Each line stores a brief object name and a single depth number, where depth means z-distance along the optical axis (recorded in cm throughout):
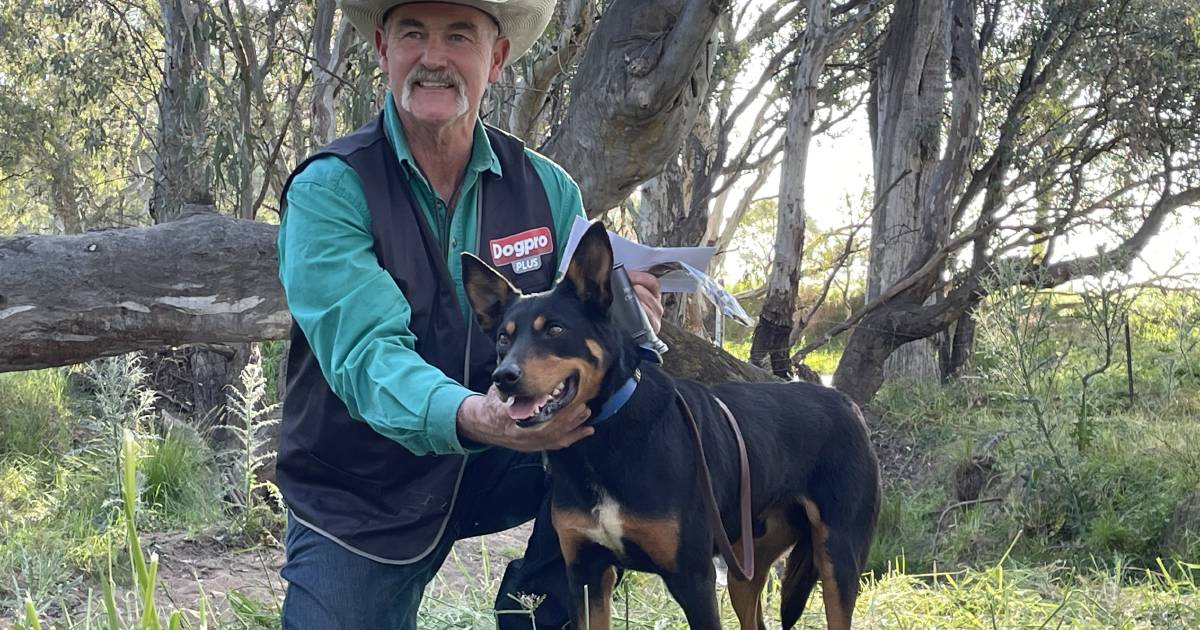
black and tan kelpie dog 296
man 295
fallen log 480
